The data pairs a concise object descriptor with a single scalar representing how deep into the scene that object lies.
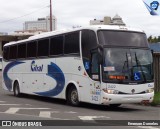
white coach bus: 16.73
